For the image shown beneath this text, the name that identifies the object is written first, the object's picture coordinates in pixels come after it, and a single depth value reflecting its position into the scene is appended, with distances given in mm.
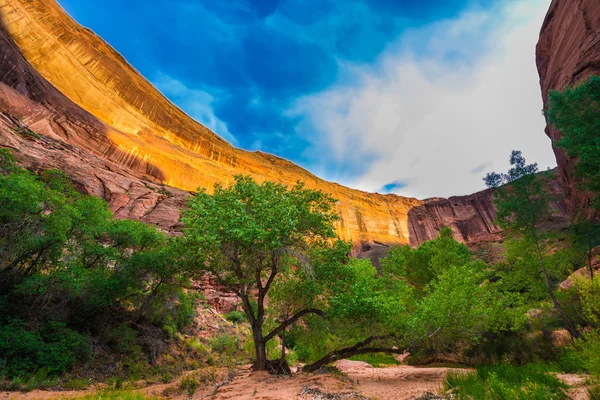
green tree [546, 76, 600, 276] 11786
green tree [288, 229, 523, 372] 9203
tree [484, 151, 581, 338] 16219
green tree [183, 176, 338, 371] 9883
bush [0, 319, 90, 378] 8883
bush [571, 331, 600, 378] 5402
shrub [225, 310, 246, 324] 25531
